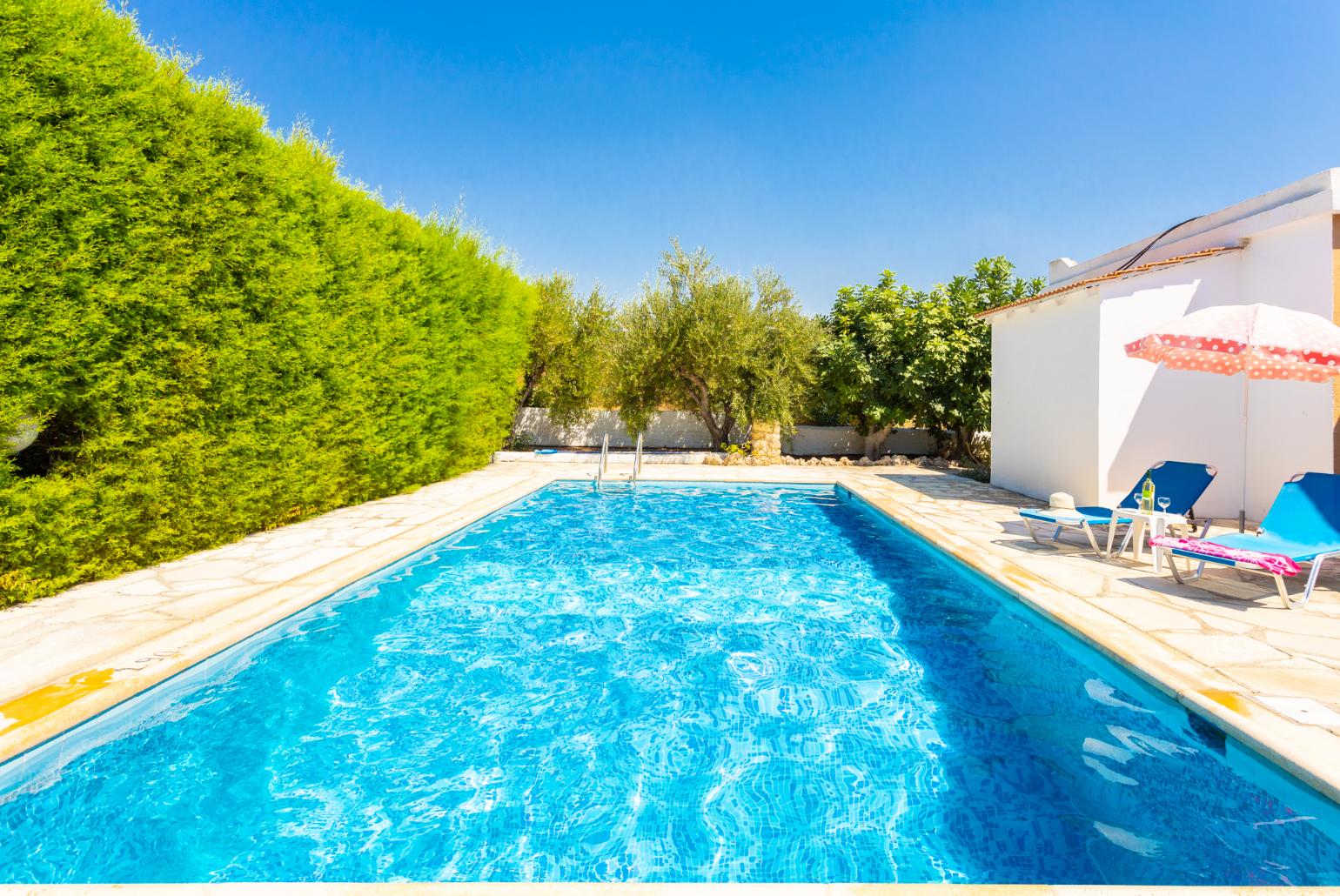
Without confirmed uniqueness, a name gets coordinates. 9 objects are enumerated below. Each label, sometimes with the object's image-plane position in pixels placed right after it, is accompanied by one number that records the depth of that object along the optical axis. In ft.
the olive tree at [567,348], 60.64
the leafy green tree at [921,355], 53.83
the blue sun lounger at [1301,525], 16.12
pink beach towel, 14.67
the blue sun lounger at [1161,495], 20.97
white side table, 18.92
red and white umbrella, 17.80
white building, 24.08
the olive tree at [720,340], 53.26
